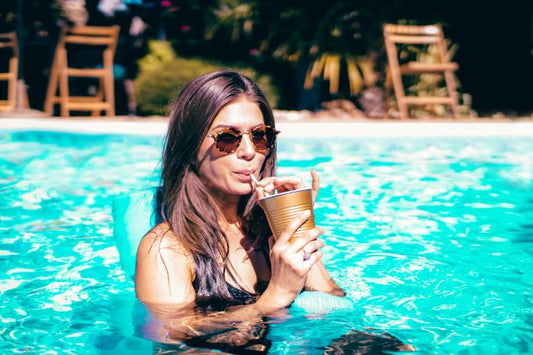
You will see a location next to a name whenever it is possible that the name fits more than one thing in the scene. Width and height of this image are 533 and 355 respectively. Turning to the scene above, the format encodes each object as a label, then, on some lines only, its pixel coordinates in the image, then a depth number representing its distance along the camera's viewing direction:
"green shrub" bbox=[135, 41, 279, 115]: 11.65
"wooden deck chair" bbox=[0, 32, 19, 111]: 10.48
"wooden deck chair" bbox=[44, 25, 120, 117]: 10.34
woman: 2.32
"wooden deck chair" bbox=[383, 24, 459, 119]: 10.34
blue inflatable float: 3.38
